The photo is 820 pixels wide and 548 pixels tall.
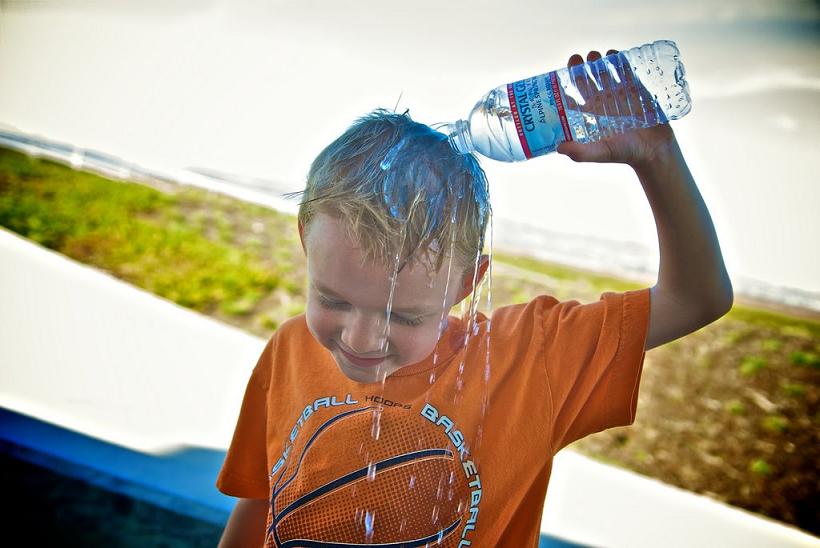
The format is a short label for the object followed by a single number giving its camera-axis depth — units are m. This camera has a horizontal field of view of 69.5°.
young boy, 1.10
